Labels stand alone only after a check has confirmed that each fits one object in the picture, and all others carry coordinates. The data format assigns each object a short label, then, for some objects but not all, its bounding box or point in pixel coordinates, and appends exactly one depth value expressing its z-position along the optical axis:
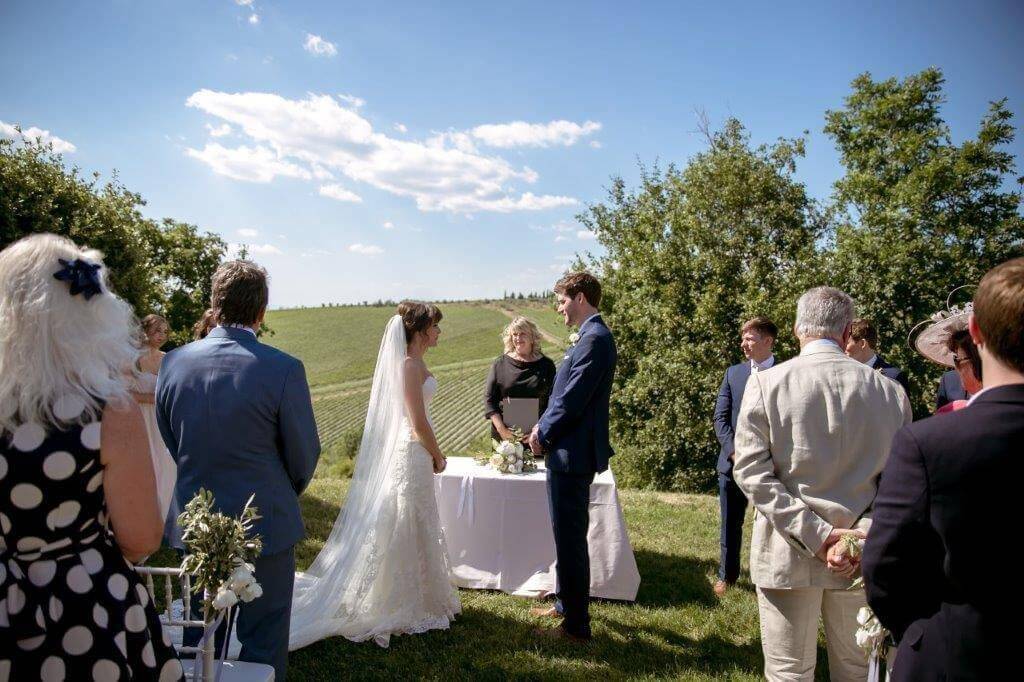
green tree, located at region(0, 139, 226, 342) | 12.06
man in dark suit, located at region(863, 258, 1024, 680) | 1.55
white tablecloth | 5.36
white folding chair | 2.46
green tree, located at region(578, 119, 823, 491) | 15.32
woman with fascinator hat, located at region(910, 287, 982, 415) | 3.02
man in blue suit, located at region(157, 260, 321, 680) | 2.91
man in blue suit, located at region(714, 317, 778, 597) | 5.44
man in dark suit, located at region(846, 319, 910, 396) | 5.42
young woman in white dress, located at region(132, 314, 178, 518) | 5.85
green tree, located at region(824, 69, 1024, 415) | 14.70
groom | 4.38
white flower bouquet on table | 5.63
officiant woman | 6.42
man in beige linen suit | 2.82
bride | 4.70
